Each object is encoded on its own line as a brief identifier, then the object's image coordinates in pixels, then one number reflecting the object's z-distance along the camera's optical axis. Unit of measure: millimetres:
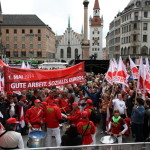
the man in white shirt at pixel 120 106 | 8422
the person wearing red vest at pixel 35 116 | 6758
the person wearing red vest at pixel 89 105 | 7277
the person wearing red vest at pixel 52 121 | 6520
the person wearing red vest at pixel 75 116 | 6605
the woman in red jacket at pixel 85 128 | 5664
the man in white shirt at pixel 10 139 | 4484
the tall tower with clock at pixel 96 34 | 113188
